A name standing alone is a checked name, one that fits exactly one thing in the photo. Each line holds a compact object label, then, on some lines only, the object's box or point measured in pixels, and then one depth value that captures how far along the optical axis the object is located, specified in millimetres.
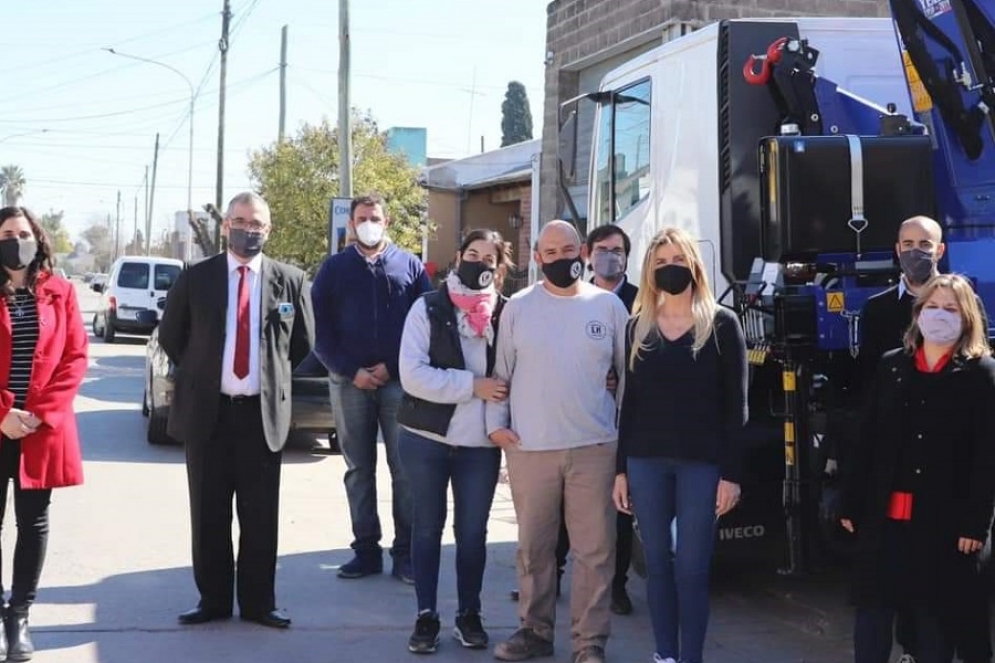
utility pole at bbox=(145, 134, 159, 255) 64938
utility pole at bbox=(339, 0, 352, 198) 18312
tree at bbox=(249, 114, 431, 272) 24453
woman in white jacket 5664
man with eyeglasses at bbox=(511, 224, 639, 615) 6289
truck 5719
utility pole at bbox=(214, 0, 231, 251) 32688
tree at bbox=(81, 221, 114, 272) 138375
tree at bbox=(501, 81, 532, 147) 74625
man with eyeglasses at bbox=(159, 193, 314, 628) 6051
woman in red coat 5363
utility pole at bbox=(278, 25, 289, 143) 32219
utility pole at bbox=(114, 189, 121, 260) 107875
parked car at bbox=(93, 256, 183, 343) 27922
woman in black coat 4539
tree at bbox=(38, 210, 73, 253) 137125
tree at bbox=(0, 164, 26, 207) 124275
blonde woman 4969
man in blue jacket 6977
